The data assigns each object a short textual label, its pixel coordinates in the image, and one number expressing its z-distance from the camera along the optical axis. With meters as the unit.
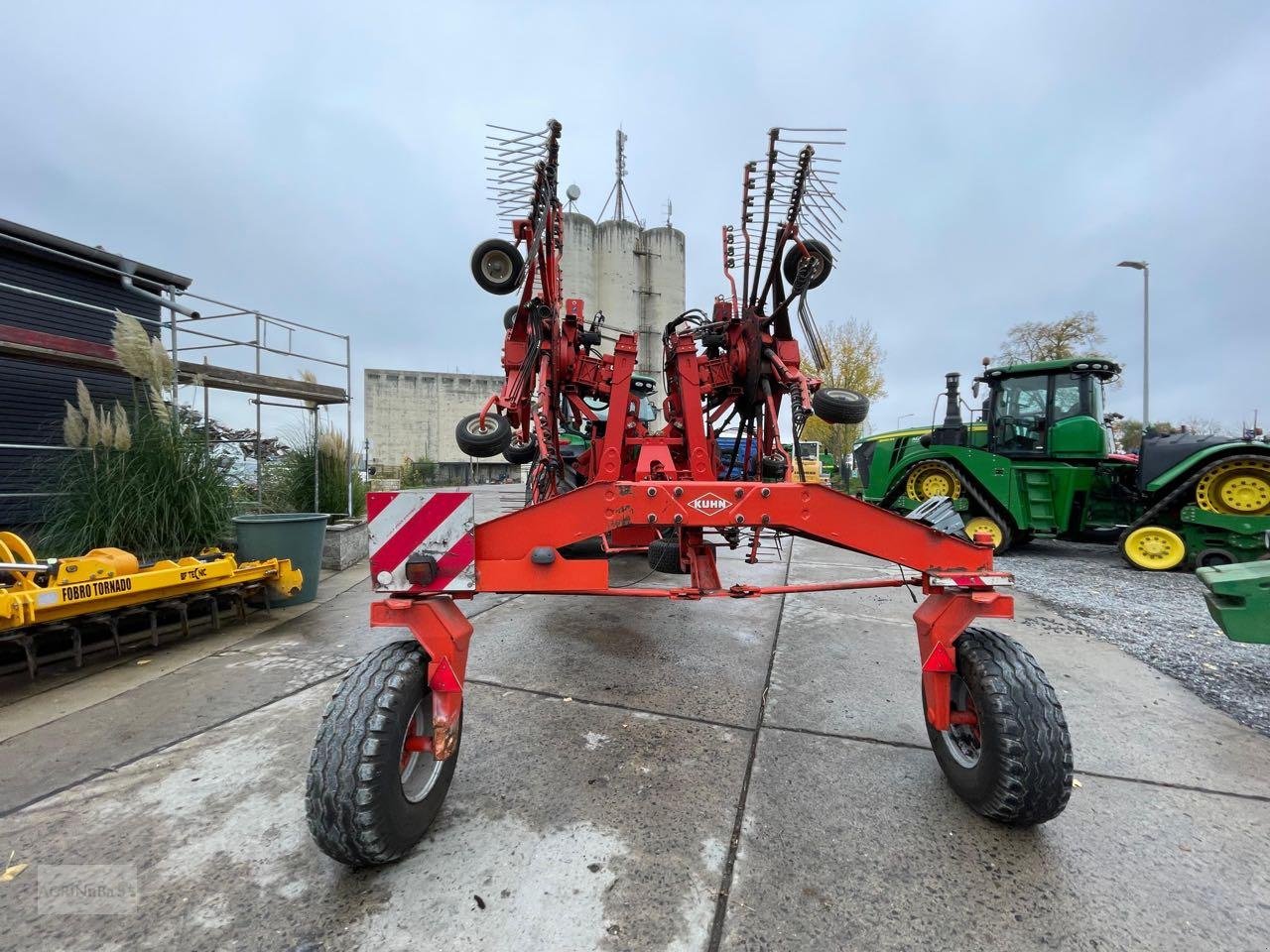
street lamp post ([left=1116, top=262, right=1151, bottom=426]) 13.88
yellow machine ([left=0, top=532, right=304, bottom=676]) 3.14
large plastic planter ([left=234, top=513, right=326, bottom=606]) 4.97
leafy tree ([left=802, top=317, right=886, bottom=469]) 24.11
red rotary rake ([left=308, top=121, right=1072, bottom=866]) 1.73
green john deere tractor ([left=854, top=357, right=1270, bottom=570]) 6.81
